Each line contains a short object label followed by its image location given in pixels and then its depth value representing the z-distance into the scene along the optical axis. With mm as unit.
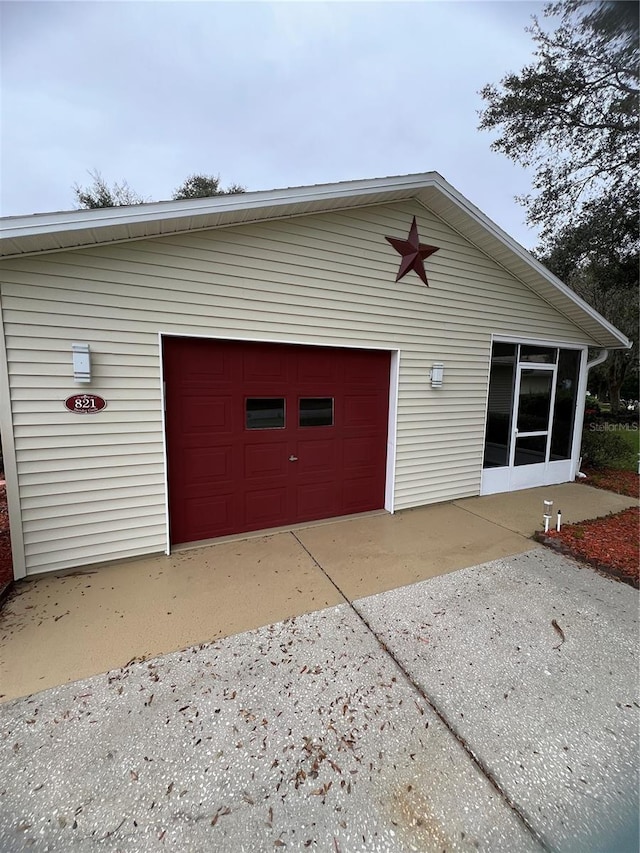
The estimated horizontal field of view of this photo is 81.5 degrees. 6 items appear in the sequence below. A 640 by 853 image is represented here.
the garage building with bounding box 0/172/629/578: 3320
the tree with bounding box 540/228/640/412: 8195
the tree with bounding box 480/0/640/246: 6469
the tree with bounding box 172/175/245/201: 13508
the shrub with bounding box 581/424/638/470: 8227
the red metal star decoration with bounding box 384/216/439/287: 4816
